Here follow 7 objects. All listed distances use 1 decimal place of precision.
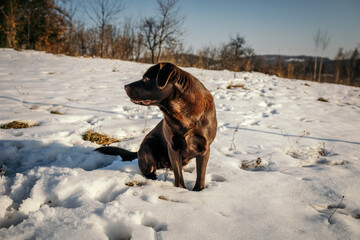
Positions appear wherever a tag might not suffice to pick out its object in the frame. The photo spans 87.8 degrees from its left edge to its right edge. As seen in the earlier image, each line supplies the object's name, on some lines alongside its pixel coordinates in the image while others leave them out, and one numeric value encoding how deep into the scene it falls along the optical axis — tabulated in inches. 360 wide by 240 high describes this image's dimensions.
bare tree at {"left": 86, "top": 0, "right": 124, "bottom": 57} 979.9
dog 64.3
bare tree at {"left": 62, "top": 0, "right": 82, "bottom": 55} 912.9
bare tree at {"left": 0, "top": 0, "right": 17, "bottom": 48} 597.6
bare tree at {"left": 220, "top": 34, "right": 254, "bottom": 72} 660.4
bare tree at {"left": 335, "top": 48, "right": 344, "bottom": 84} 1288.1
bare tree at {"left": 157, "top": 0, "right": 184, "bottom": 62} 1068.3
